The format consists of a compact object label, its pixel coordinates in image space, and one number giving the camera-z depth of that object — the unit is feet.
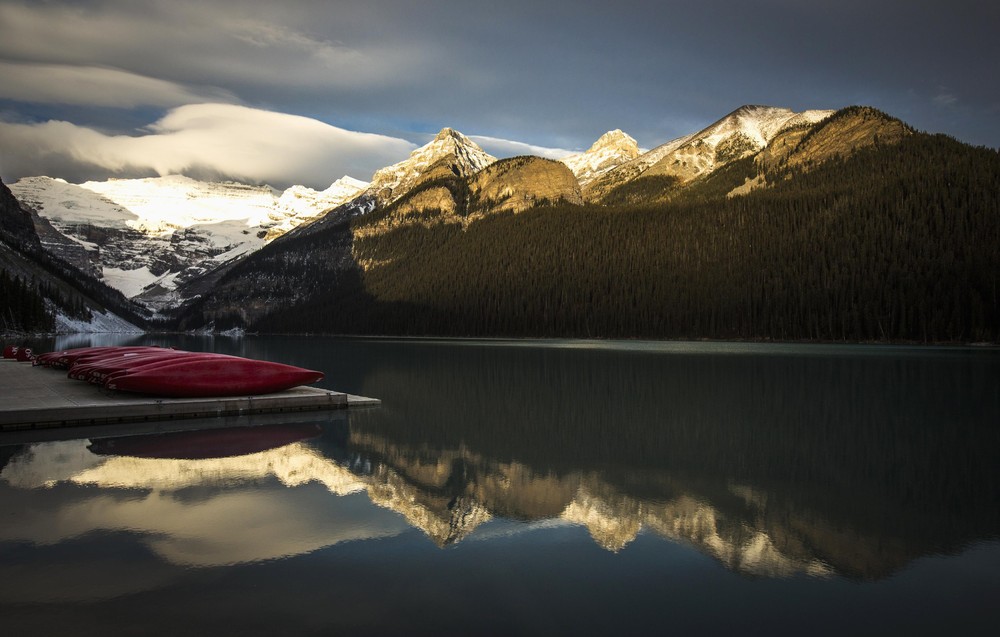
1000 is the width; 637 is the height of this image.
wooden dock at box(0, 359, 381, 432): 65.87
